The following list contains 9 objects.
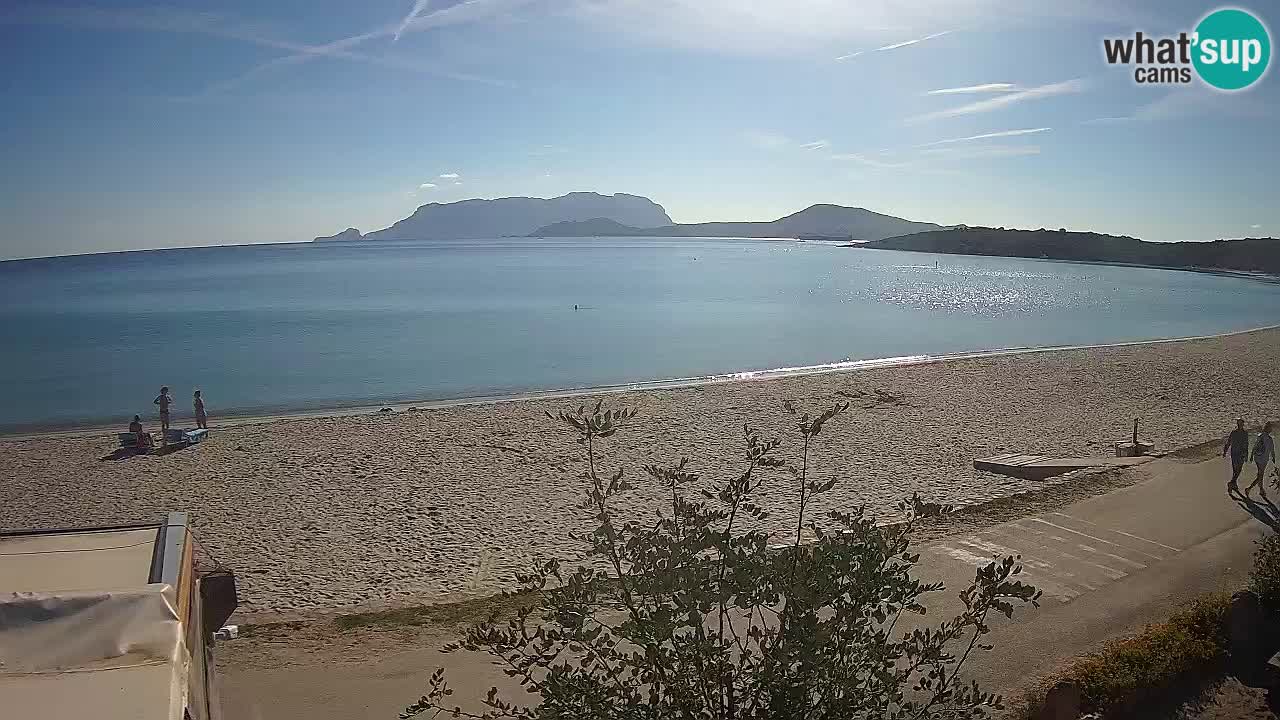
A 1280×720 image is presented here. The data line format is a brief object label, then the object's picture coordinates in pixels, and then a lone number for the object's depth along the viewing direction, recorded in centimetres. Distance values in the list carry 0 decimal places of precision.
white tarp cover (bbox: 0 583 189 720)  288
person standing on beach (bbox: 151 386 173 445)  2027
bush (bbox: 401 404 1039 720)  276
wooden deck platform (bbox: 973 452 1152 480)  1400
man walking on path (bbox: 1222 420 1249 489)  1112
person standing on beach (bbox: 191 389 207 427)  2282
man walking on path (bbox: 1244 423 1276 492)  1077
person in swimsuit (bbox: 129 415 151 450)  1984
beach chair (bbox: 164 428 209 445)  2020
